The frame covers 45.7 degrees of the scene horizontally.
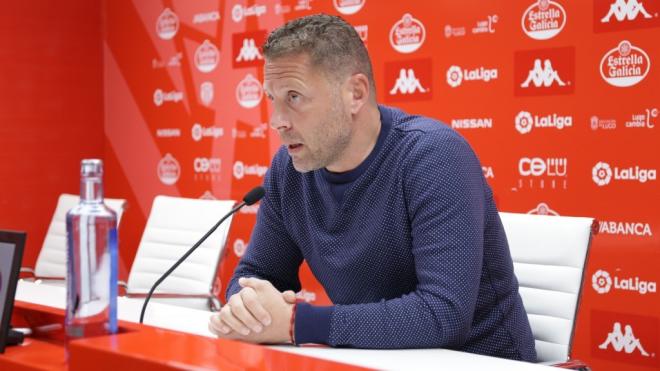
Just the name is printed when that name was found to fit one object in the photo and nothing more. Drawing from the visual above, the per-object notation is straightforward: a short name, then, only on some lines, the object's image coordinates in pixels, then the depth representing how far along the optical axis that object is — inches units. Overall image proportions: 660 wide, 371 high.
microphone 68.6
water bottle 50.8
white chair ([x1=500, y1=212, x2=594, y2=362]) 80.2
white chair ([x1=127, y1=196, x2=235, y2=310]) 125.6
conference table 46.5
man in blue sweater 61.3
